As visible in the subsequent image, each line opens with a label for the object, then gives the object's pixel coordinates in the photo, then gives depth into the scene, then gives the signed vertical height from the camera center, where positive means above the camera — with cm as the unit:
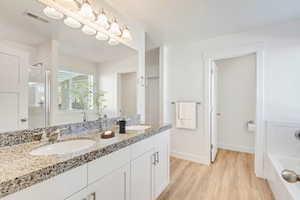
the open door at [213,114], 282 -28
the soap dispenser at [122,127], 151 -28
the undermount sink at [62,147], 100 -36
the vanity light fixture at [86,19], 130 +83
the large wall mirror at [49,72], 107 +27
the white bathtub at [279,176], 135 -86
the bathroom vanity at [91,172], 64 -42
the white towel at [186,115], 287 -30
